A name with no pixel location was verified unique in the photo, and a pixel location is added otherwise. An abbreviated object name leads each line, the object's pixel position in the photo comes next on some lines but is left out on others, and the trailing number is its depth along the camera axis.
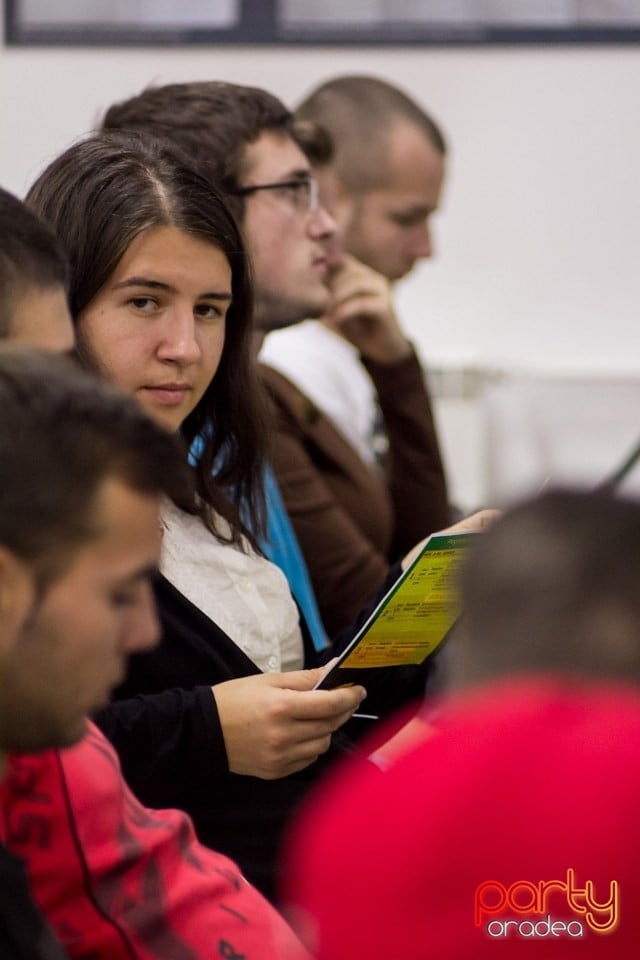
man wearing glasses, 4.08
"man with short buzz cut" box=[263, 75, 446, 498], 5.04
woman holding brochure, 3.61
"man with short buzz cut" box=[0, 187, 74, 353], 3.50
